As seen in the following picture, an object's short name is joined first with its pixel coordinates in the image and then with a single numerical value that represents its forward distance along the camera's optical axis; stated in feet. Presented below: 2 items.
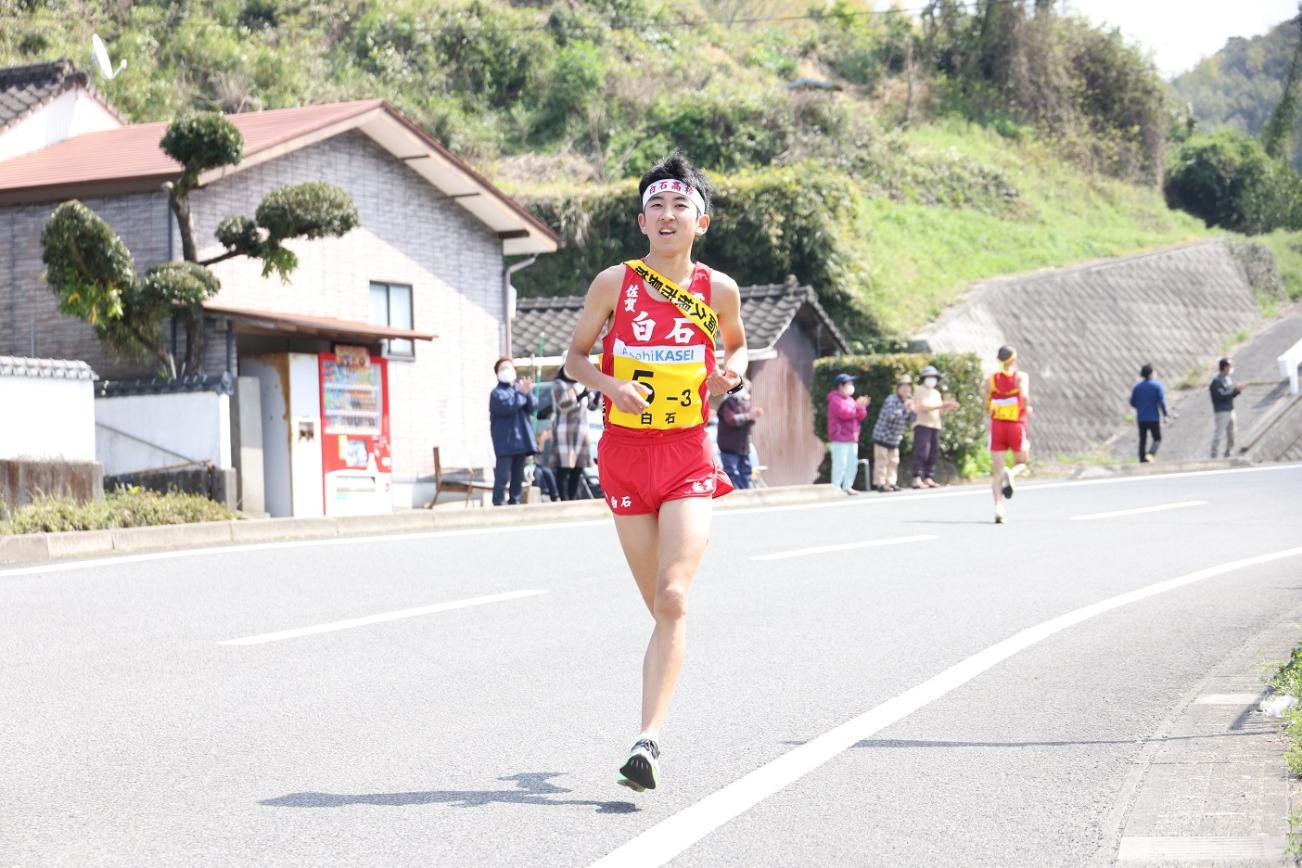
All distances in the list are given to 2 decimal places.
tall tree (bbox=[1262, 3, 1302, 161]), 180.75
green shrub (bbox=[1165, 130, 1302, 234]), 189.06
